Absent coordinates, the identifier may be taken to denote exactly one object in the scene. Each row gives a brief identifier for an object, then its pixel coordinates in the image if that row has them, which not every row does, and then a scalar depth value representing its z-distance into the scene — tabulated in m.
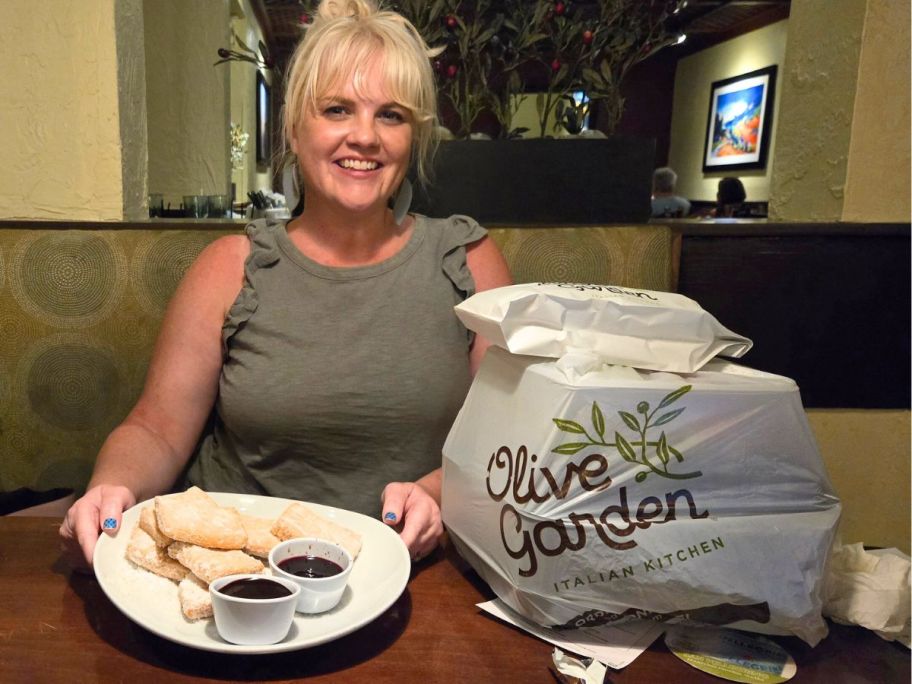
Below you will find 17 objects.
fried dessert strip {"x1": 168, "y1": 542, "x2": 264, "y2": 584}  0.69
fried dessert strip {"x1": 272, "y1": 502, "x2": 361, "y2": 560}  0.80
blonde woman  1.13
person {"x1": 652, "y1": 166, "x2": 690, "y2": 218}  5.26
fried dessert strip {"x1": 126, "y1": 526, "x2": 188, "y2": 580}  0.75
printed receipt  0.68
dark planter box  1.51
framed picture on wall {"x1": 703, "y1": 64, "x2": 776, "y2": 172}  7.03
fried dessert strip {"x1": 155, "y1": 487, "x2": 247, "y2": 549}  0.73
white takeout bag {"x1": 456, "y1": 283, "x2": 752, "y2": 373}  0.70
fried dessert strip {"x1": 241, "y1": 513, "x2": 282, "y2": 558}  0.77
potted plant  1.50
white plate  0.65
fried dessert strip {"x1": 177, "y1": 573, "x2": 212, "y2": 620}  0.68
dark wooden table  0.65
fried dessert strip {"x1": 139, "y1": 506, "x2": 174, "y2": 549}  0.75
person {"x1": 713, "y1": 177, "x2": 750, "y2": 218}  6.12
